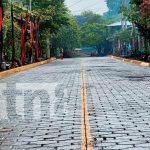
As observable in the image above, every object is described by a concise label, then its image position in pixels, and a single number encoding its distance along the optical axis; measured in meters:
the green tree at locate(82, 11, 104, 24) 111.68
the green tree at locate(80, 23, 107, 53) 96.50
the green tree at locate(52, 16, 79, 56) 82.29
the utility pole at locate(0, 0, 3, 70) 23.89
